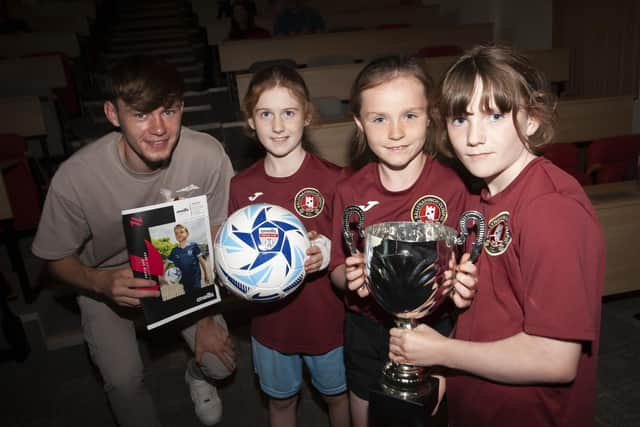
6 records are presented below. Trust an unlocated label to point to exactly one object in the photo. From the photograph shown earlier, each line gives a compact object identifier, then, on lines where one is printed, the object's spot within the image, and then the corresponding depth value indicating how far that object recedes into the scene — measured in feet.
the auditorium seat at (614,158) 10.63
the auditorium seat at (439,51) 18.60
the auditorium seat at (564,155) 10.16
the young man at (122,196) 5.47
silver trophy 3.20
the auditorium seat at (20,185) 12.32
